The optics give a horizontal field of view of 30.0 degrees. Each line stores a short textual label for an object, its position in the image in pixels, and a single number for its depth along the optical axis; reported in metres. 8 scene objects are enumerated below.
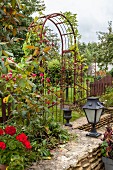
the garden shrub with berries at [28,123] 1.69
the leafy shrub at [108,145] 2.54
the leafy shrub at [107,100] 5.47
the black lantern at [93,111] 2.90
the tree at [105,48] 16.06
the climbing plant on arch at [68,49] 4.89
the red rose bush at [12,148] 1.86
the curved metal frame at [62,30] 5.53
